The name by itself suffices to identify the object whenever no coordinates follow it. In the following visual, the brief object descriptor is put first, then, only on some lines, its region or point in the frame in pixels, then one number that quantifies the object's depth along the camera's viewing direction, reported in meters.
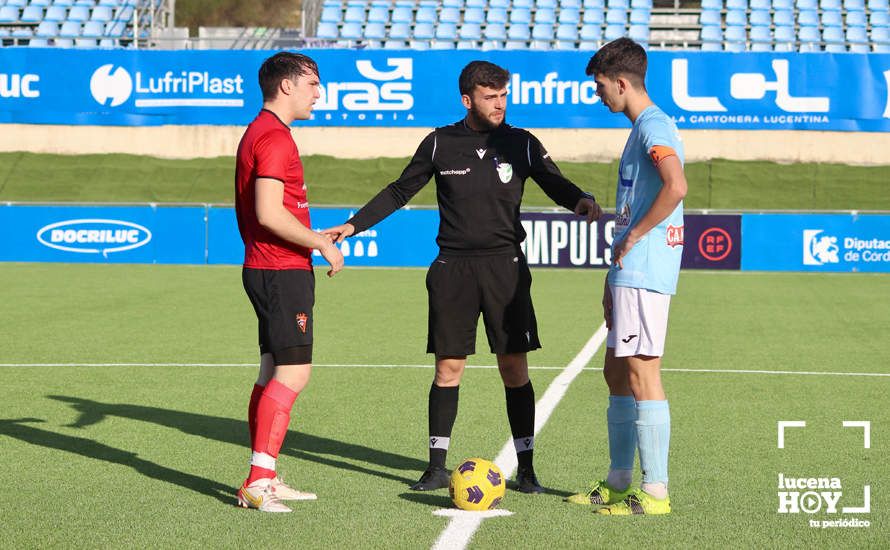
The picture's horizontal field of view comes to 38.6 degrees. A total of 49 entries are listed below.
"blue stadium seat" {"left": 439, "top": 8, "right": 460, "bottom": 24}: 34.44
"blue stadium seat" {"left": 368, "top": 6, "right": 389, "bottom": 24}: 34.56
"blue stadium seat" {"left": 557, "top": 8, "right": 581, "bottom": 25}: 34.09
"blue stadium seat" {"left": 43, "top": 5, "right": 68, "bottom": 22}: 35.44
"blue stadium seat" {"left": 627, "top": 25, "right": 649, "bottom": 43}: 33.22
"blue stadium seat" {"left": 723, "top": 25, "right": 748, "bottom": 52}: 32.94
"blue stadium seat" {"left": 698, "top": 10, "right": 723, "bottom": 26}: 34.03
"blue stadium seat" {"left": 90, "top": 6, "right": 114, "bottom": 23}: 35.12
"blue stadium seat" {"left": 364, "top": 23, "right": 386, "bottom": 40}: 34.09
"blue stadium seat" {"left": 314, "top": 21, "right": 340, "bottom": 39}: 34.03
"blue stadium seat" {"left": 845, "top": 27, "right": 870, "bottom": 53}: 32.72
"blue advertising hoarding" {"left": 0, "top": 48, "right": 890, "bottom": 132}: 31.38
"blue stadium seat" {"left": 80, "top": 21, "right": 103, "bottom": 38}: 34.66
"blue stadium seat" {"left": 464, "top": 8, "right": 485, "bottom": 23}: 34.34
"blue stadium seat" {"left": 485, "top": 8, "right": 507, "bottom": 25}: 34.25
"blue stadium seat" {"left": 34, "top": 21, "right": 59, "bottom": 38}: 34.72
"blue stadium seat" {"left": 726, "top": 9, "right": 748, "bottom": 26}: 33.78
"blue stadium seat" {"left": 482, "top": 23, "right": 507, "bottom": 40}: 33.69
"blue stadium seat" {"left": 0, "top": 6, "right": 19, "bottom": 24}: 35.66
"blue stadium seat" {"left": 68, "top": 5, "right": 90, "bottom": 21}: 35.44
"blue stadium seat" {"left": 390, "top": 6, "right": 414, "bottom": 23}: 34.47
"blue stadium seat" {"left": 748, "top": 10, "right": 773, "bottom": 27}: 33.62
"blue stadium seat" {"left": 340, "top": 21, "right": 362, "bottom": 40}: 34.00
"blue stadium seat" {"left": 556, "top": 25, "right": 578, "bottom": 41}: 33.55
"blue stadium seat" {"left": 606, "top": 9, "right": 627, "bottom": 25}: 34.06
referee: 6.25
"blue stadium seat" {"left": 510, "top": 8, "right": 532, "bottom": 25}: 34.22
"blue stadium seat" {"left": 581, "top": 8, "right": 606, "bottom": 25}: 34.06
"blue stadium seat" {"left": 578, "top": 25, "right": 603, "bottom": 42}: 33.41
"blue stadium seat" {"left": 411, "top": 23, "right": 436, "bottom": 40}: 33.75
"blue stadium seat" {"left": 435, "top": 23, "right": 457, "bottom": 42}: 33.69
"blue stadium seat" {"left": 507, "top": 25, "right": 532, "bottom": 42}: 33.60
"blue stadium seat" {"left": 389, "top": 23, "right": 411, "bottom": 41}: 33.91
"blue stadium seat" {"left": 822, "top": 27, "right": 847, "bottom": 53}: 32.72
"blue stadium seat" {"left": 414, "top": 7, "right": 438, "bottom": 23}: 34.44
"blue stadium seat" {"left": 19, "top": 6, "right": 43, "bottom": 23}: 35.50
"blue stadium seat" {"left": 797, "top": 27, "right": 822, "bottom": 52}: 32.72
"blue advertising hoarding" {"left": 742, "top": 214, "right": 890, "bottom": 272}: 23.70
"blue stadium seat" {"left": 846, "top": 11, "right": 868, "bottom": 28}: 33.59
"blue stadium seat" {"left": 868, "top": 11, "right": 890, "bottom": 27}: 33.56
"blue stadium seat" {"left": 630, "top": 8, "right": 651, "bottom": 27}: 34.09
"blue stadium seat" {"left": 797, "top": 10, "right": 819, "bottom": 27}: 33.69
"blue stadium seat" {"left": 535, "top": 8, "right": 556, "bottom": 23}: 34.22
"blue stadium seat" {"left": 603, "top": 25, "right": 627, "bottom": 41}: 33.44
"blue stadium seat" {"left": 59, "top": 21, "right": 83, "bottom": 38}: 34.88
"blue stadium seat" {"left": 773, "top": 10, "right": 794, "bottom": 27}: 33.66
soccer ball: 5.70
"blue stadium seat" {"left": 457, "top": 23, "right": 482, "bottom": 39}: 33.81
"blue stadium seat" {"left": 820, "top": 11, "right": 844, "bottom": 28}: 33.66
